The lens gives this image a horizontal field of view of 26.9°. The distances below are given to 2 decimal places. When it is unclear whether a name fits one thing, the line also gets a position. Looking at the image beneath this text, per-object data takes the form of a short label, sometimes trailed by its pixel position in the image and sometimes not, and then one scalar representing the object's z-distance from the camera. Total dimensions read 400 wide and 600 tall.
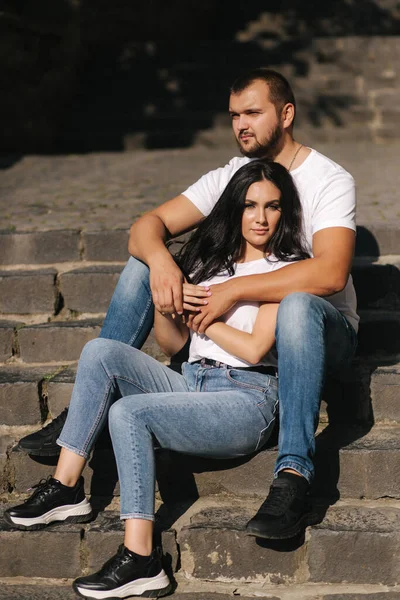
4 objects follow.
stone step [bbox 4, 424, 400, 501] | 3.17
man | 2.85
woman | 2.84
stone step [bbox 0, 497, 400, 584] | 2.92
